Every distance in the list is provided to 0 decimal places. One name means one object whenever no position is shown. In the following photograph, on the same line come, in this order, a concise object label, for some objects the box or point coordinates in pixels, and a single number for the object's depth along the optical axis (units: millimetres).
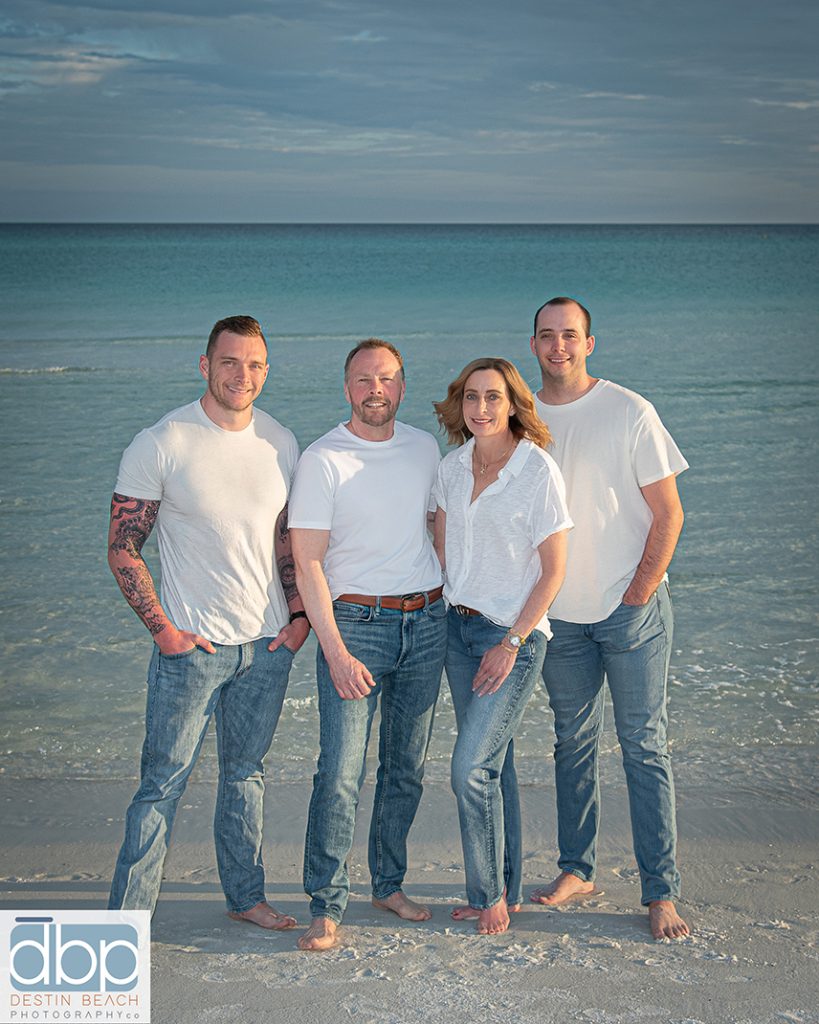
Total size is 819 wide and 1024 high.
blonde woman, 3666
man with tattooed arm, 3617
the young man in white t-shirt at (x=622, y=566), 3836
